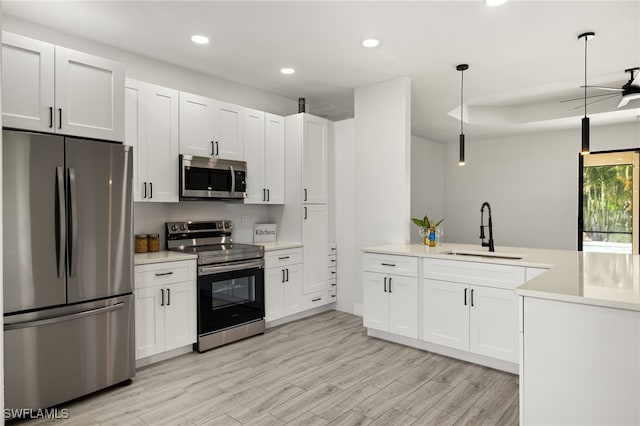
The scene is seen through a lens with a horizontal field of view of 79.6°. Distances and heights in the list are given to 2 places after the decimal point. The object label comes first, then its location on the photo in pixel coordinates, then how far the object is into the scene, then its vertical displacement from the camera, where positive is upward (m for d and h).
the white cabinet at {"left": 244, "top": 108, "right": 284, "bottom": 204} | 4.30 +0.63
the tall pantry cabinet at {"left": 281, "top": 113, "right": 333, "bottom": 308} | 4.59 +0.16
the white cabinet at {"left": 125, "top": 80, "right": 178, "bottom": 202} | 3.35 +0.65
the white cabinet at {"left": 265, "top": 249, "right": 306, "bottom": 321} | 4.15 -0.82
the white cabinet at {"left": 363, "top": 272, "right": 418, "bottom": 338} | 3.59 -0.90
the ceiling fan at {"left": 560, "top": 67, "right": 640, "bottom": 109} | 3.74 +1.22
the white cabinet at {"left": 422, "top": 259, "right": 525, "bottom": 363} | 3.03 -0.82
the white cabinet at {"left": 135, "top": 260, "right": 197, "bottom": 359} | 3.09 -0.81
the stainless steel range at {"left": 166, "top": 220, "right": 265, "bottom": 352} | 3.51 -0.70
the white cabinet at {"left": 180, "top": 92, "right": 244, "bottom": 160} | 3.71 +0.84
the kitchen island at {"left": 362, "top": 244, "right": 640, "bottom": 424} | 1.48 -0.55
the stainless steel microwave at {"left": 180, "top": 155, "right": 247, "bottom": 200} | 3.66 +0.33
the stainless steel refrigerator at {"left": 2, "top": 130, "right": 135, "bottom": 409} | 2.33 -0.38
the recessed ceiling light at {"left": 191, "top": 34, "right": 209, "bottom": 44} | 3.25 +1.47
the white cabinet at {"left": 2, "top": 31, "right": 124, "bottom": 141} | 2.40 +0.82
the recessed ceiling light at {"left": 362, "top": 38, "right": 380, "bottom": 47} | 3.30 +1.46
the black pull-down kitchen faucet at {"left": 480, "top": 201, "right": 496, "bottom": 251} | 3.55 -0.30
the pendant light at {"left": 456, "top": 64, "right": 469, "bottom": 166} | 3.74 +1.46
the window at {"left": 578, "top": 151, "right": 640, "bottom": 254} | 6.14 +0.13
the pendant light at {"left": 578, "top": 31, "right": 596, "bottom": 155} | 2.93 +0.58
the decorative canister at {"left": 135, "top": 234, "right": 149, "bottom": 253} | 3.56 -0.31
